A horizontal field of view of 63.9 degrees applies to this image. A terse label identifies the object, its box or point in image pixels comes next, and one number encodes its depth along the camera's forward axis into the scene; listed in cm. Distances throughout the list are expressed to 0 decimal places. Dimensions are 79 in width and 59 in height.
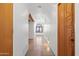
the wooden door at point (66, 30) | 121
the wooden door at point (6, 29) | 114
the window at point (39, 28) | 660
